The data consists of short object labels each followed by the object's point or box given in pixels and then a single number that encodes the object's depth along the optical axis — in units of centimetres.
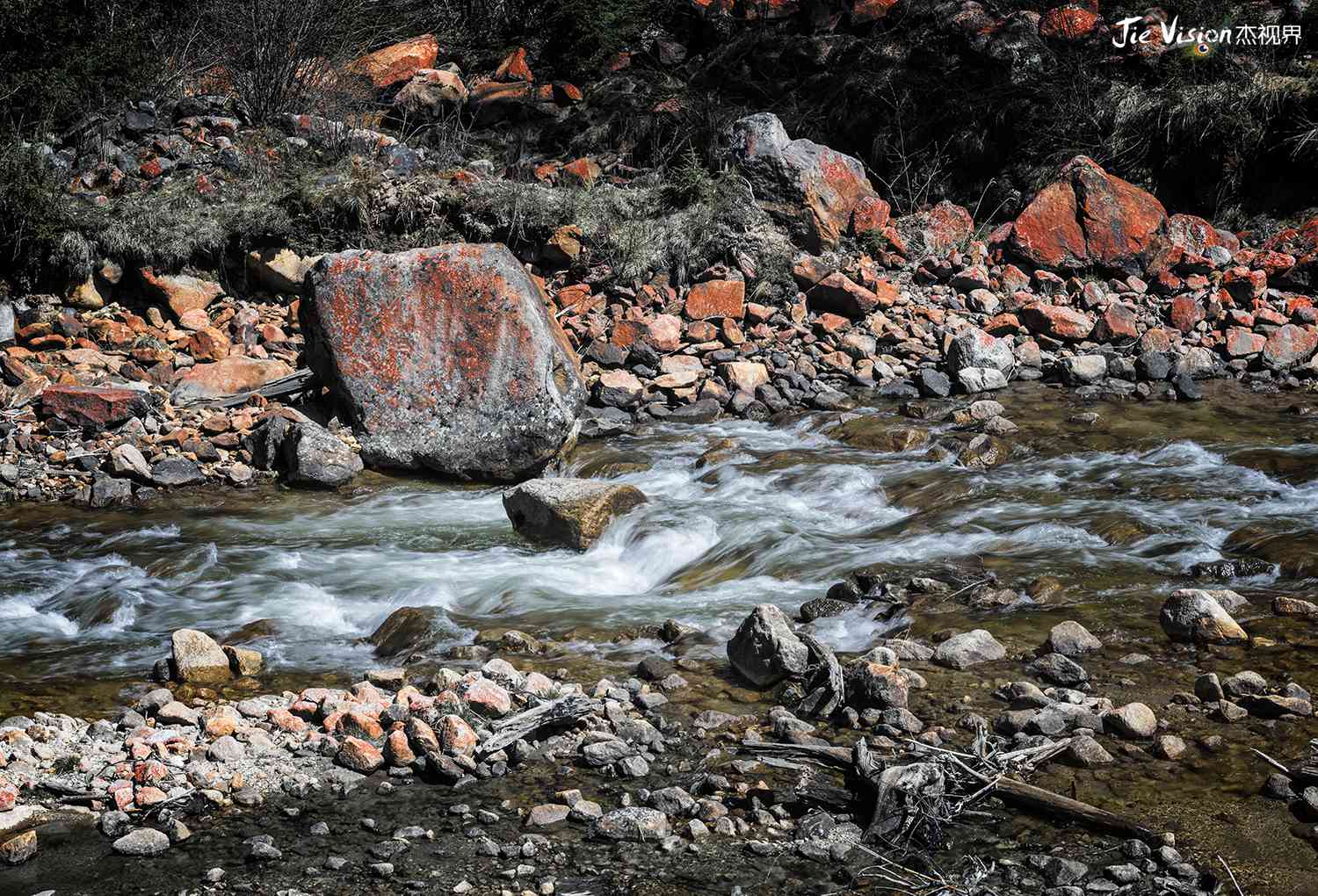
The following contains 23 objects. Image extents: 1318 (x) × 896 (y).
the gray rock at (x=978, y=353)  841
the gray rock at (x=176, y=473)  684
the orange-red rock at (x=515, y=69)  1518
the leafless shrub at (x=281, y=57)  1230
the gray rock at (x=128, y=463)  685
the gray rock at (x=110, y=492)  659
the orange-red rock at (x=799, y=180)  1046
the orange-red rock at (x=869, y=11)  1336
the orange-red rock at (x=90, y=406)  724
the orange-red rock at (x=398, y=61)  1440
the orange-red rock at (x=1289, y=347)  838
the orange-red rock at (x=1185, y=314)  901
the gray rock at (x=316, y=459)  679
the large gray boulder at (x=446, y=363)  704
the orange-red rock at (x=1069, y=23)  1233
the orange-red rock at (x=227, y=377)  788
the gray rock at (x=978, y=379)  827
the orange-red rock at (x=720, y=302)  927
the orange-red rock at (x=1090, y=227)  998
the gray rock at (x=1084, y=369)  828
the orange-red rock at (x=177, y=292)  920
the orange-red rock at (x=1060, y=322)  898
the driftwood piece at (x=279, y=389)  776
